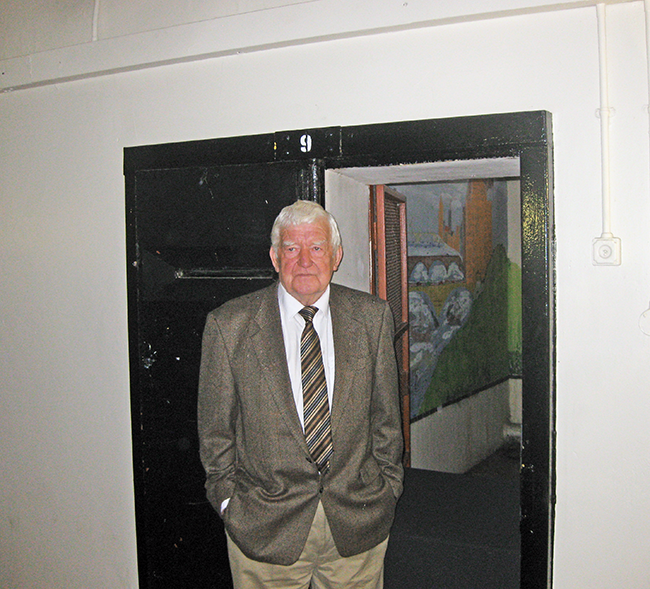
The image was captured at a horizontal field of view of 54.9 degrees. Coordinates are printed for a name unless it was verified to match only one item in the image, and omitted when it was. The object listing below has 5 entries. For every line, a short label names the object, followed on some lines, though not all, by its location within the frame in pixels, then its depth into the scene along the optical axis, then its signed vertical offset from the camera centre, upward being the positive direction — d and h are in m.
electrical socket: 2.00 +0.09
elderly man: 1.92 -0.44
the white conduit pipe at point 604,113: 2.00 +0.53
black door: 2.51 -0.09
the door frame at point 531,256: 2.08 +0.07
